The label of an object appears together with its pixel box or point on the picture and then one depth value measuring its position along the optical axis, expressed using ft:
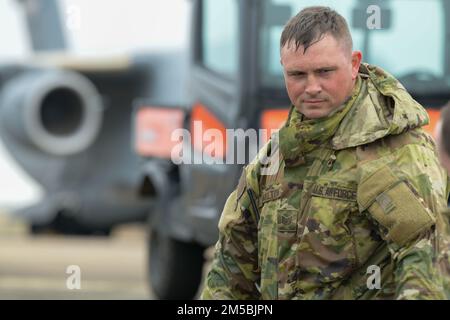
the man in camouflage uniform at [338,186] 21.61
